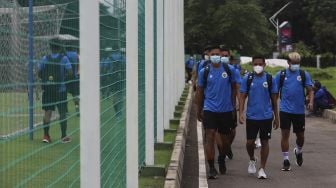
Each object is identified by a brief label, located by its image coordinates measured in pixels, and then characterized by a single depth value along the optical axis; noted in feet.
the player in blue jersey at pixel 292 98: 49.39
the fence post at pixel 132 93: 30.68
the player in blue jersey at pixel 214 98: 44.66
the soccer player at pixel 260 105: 45.10
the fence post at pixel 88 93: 19.69
